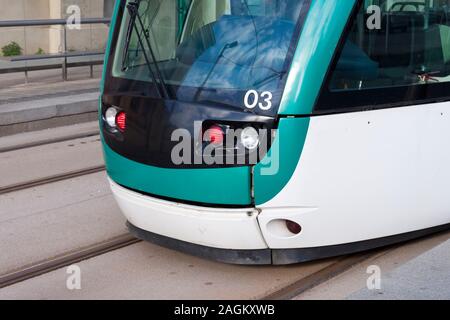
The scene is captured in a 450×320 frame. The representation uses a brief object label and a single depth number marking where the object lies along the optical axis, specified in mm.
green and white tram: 4773
